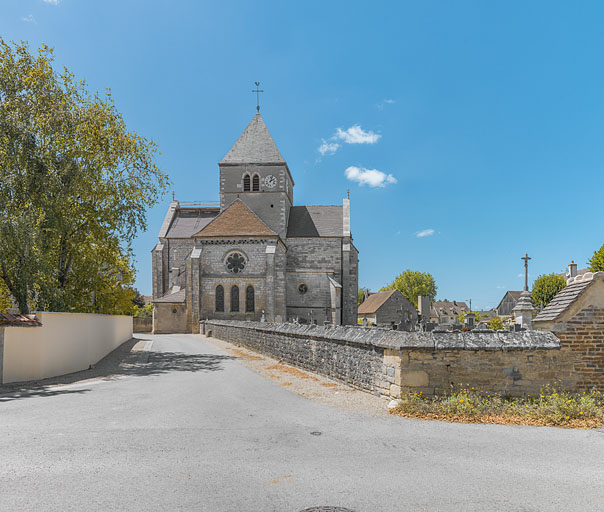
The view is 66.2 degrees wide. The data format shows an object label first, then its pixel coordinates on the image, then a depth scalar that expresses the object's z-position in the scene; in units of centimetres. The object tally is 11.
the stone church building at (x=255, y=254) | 3672
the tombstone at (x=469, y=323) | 1947
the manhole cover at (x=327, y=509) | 411
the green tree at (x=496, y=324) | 4031
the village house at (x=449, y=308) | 10572
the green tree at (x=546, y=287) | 5069
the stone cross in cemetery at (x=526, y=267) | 2544
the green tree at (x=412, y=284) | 8012
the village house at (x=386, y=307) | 6172
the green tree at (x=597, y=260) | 3688
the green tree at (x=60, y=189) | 1469
